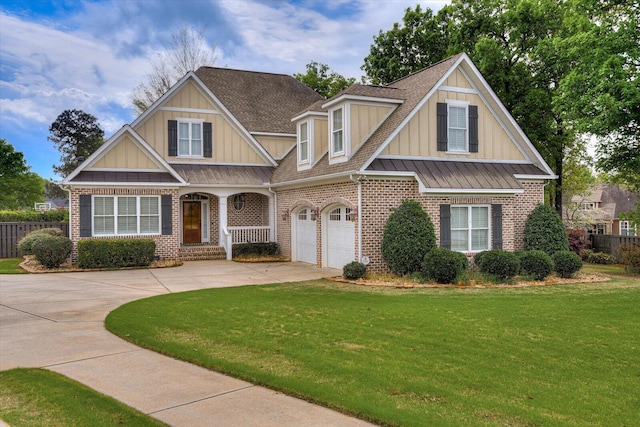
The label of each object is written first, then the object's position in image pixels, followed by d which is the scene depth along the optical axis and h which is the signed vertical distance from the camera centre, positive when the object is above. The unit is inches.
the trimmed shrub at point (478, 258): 616.4 -57.1
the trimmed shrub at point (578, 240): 910.4 -52.3
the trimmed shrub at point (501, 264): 582.2 -58.9
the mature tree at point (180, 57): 1557.6 +465.3
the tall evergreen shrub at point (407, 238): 597.3 -30.8
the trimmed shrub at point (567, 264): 625.3 -63.3
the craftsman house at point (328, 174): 646.5 +51.9
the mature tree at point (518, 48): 967.0 +313.1
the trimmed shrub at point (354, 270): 594.2 -67.7
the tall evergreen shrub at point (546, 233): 682.2 -28.9
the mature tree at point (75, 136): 2113.7 +309.8
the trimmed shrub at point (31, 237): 792.6 -38.2
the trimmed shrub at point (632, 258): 691.6 -63.1
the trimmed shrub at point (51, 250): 700.0 -51.6
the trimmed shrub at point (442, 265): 558.6 -58.0
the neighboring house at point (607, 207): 1907.0 +15.7
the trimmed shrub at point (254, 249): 845.8 -60.6
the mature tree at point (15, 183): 1357.0 +95.4
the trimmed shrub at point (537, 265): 599.0 -61.7
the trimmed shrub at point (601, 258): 882.1 -81.0
